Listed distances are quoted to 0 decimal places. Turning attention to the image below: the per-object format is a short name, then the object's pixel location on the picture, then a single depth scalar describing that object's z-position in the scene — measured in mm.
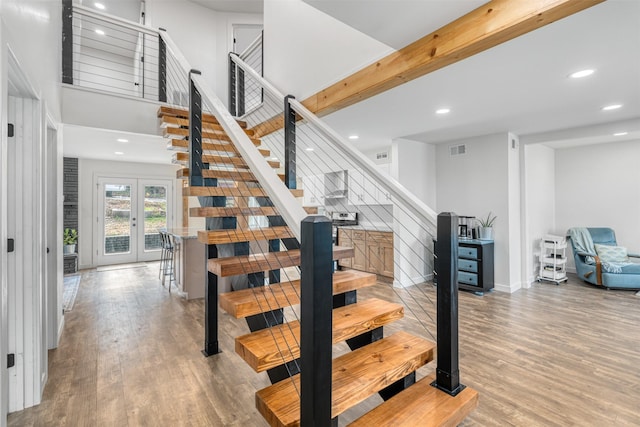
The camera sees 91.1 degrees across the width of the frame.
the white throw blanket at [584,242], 4959
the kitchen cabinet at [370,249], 5514
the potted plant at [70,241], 6152
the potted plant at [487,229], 4766
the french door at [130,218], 7180
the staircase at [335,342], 1395
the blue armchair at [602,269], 4566
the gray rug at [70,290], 4106
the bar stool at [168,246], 5115
